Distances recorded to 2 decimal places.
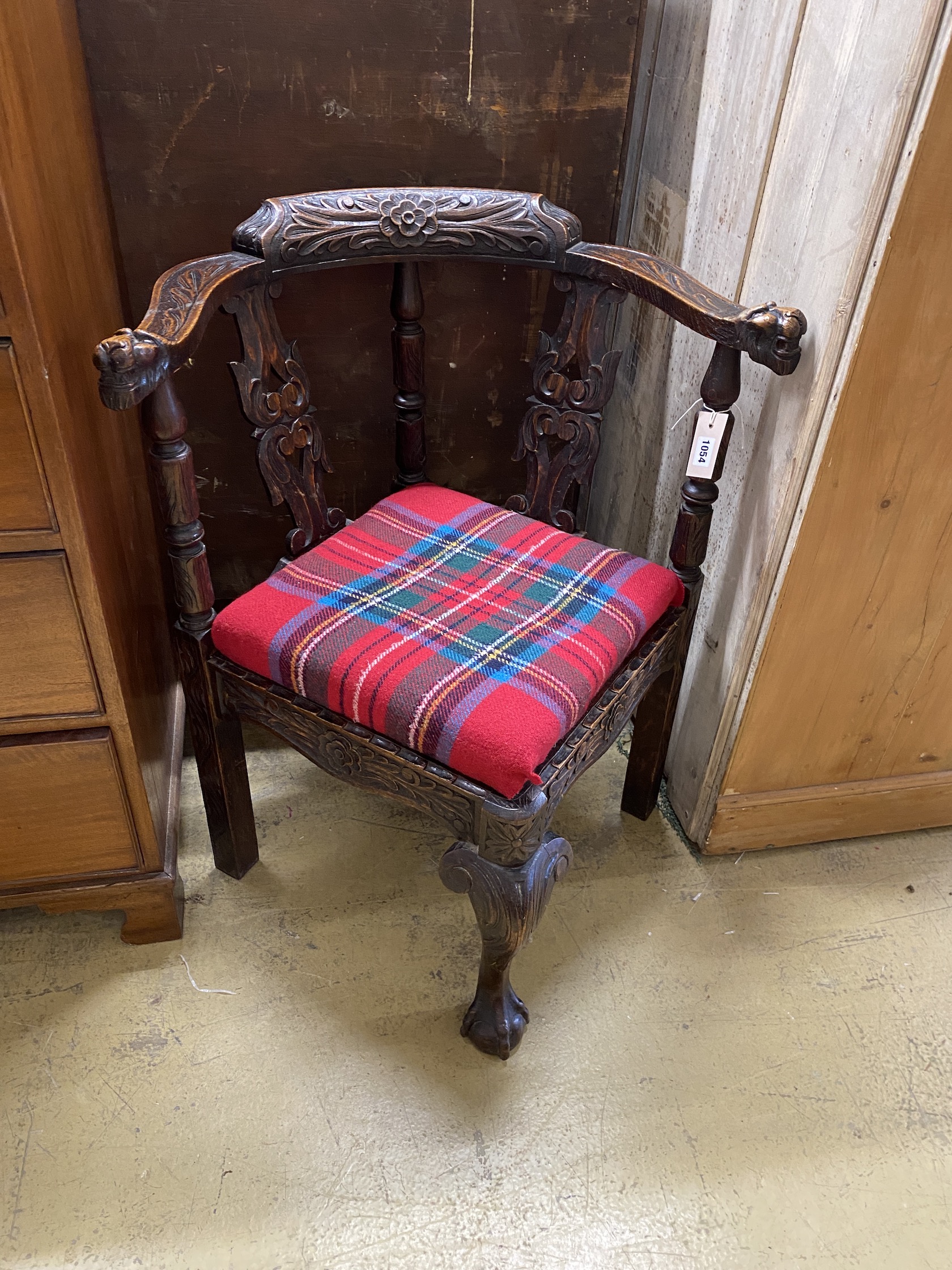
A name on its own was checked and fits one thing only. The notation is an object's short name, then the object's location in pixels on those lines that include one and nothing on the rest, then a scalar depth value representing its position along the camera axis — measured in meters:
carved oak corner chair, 1.08
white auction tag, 1.22
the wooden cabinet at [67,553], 0.94
